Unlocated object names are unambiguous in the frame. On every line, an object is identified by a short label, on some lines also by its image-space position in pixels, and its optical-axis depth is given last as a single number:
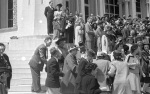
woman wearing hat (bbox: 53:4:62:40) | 14.42
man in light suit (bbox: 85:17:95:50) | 14.50
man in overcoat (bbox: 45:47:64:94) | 7.21
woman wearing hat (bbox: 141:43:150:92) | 10.01
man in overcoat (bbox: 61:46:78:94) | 7.70
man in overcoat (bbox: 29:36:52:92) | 9.38
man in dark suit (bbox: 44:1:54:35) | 15.09
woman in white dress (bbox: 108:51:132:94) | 6.99
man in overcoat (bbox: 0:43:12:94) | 7.61
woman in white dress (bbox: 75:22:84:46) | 14.74
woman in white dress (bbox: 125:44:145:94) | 7.67
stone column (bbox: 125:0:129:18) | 27.06
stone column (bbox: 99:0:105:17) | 24.40
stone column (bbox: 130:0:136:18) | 27.38
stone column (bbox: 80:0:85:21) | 23.19
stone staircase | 10.33
